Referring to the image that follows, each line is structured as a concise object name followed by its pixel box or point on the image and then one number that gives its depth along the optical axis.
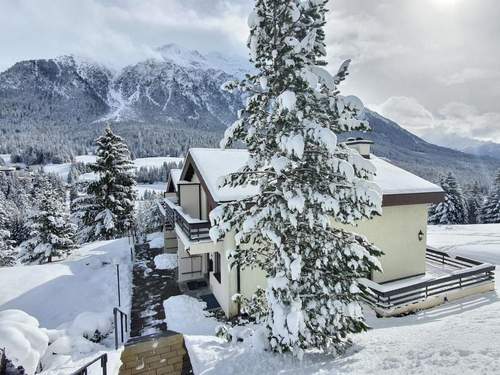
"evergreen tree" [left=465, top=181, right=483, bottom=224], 48.28
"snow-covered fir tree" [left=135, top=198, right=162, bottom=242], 46.06
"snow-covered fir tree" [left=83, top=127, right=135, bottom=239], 23.47
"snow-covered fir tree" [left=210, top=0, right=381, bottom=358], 5.89
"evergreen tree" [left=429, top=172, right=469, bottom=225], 39.72
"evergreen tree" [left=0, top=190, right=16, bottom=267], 29.98
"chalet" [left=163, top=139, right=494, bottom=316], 10.89
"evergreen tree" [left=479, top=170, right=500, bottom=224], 39.84
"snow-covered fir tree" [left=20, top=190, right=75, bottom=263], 24.20
